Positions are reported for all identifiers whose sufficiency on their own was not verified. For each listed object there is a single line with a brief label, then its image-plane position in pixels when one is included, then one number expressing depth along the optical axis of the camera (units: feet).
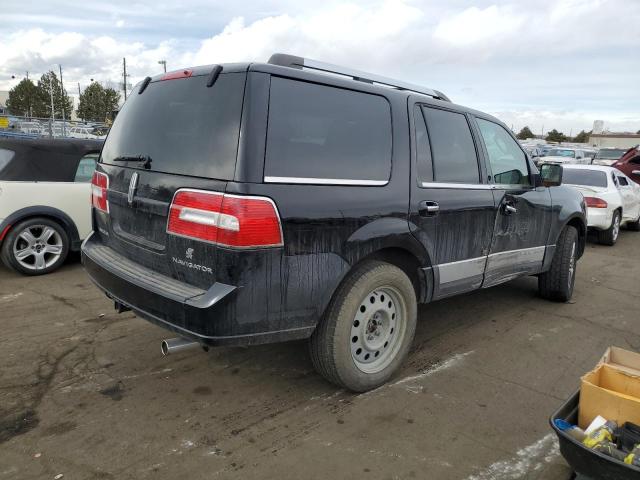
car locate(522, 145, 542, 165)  89.45
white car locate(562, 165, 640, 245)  30.76
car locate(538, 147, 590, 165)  77.46
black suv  8.80
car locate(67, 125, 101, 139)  71.47
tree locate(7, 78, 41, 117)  243.40
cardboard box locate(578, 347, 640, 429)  8.06
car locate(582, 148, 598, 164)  83.01
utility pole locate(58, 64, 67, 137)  239.09
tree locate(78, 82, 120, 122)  214.63
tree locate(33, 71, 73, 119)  241.55
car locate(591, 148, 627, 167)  78.48
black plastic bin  7.08
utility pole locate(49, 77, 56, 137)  223.24
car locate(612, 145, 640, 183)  45.55
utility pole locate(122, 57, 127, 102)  171.73
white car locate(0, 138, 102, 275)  18.84
